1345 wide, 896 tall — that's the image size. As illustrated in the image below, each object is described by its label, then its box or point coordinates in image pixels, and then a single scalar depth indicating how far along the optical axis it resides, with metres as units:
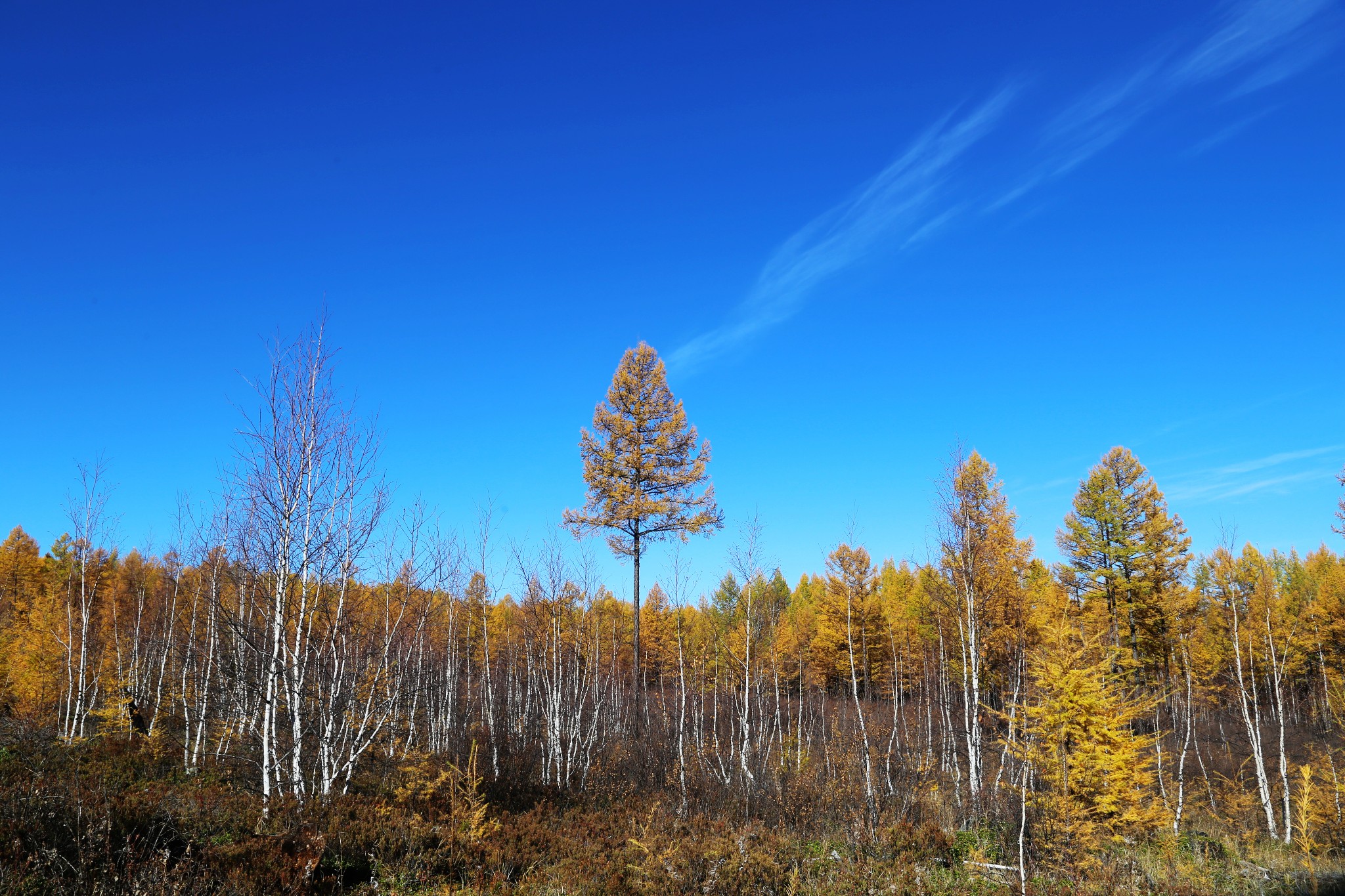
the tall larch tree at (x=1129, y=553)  25.20
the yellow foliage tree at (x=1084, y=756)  12.66
